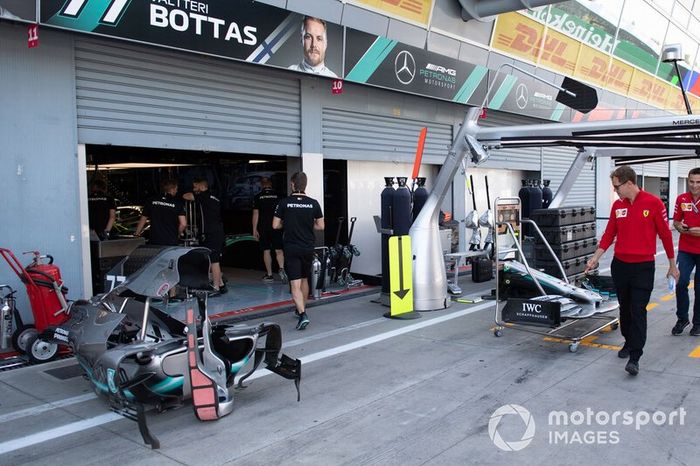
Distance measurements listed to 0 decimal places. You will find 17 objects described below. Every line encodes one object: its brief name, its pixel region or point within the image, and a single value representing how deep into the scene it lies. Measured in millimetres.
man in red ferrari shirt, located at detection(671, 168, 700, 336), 6383
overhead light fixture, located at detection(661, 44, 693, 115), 6566
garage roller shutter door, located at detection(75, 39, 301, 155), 7035
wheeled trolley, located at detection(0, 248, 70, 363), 5832
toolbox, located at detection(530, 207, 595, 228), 7871
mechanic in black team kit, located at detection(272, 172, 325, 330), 7047
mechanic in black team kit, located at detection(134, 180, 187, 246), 8039
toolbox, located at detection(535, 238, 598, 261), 7840
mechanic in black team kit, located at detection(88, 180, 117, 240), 9195
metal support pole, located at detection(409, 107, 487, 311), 8086
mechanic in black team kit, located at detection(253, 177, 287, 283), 10461
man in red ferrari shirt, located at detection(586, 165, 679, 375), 5109
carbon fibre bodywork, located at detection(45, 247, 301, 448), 4121
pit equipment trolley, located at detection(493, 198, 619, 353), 6066
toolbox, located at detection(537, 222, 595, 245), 7910
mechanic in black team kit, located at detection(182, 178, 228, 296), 9172
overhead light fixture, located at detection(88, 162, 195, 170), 12684
